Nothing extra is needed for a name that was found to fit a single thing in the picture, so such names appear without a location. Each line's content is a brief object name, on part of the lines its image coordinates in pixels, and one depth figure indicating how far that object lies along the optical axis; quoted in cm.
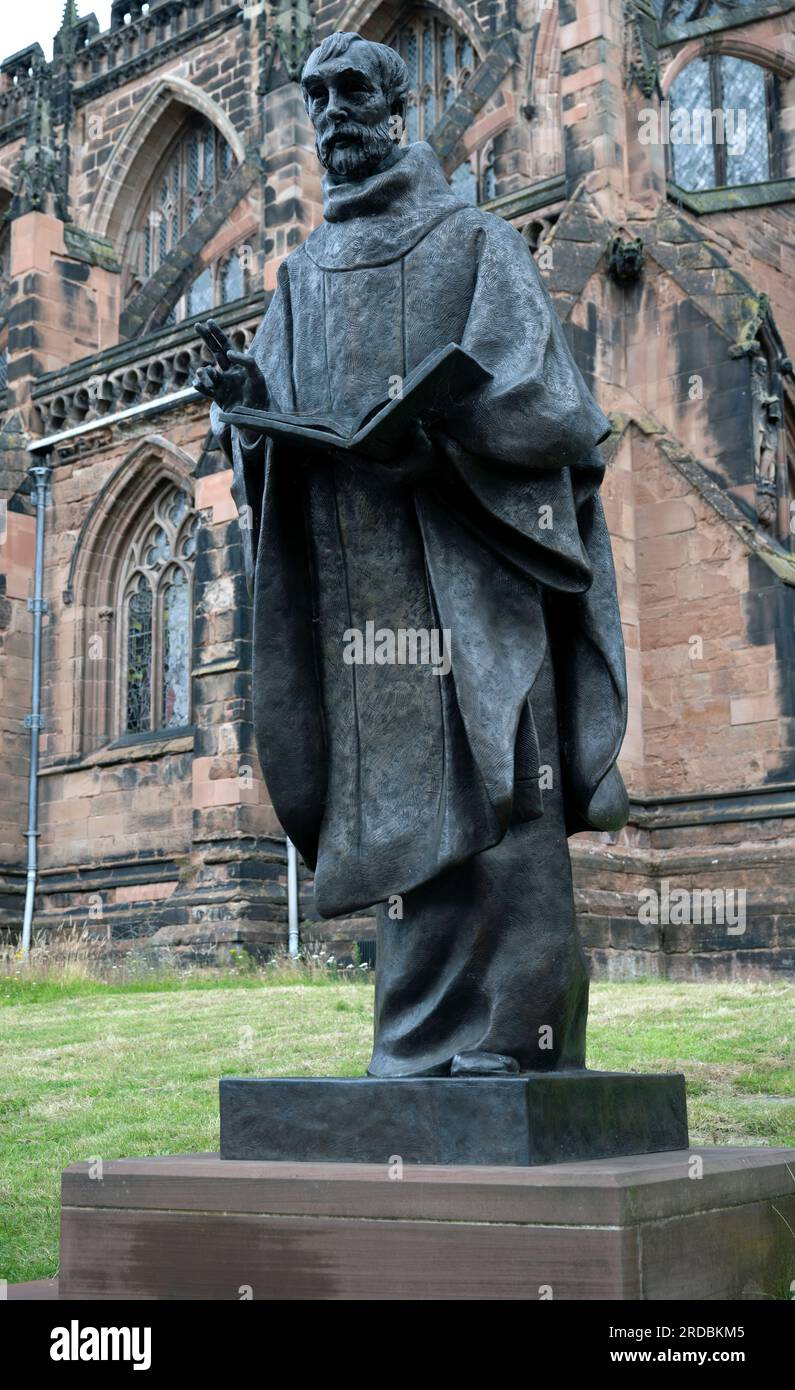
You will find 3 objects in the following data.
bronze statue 362
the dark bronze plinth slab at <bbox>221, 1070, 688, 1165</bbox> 327
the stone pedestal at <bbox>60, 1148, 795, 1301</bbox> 294
